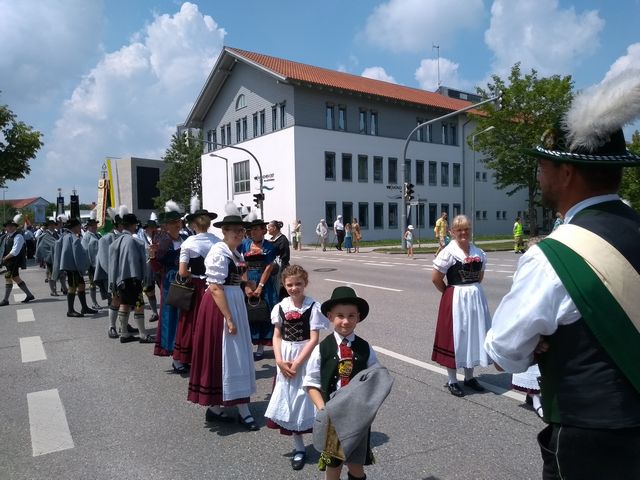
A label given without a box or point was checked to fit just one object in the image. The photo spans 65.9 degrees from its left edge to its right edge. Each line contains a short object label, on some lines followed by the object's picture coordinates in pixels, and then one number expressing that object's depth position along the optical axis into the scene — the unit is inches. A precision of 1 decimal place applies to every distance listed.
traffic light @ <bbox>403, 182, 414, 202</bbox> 1026.1
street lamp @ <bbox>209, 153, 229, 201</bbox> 1750.1
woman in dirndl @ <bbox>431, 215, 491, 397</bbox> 193.3
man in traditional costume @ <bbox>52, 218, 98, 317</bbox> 401.1
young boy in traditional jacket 104.1
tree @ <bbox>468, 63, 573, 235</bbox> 1278.3
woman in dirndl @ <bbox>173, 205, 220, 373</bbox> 211.5
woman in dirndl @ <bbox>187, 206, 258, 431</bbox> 170.2
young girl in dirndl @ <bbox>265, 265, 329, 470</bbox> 140.6
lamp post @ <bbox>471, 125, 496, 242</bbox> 1270.7
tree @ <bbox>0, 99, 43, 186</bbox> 1045.2
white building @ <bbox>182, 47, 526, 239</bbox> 1480.1
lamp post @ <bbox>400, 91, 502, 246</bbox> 1021.4
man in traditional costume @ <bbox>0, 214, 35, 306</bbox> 466.9
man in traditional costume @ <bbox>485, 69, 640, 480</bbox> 61.4
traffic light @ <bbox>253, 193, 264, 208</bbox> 1221.5
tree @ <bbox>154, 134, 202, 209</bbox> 2188.7
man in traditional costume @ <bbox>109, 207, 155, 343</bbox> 300.8
